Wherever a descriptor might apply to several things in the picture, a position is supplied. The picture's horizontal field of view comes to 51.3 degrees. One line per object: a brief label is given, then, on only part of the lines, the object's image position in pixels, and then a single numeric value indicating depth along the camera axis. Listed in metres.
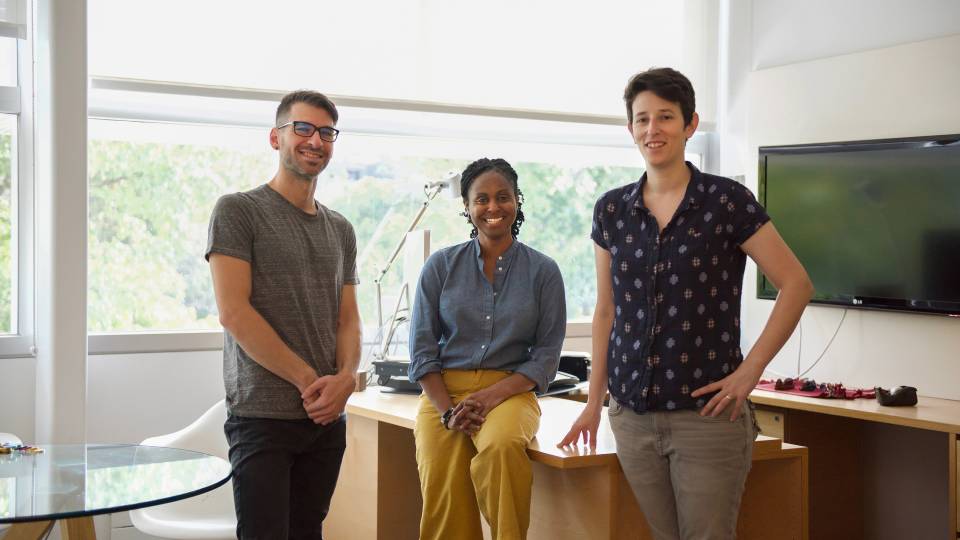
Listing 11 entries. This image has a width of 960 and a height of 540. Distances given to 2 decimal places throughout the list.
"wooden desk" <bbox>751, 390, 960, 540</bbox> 3.96
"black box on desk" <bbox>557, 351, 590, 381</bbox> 3.92
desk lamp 3.53
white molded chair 2.95
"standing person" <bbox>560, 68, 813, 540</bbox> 2.09
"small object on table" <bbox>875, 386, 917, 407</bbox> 3.60
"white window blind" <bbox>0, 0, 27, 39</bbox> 3.45
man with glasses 2.18
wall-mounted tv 3.79
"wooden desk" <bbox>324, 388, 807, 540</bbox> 2.48
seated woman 2.58
